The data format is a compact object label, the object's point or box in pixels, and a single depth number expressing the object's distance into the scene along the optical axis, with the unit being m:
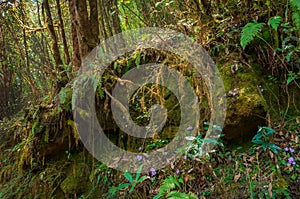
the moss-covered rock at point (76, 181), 2.88
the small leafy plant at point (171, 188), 1.89
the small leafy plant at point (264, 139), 2.11
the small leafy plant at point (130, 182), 2.35
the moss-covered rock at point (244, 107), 2.36
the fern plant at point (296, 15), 2.12
